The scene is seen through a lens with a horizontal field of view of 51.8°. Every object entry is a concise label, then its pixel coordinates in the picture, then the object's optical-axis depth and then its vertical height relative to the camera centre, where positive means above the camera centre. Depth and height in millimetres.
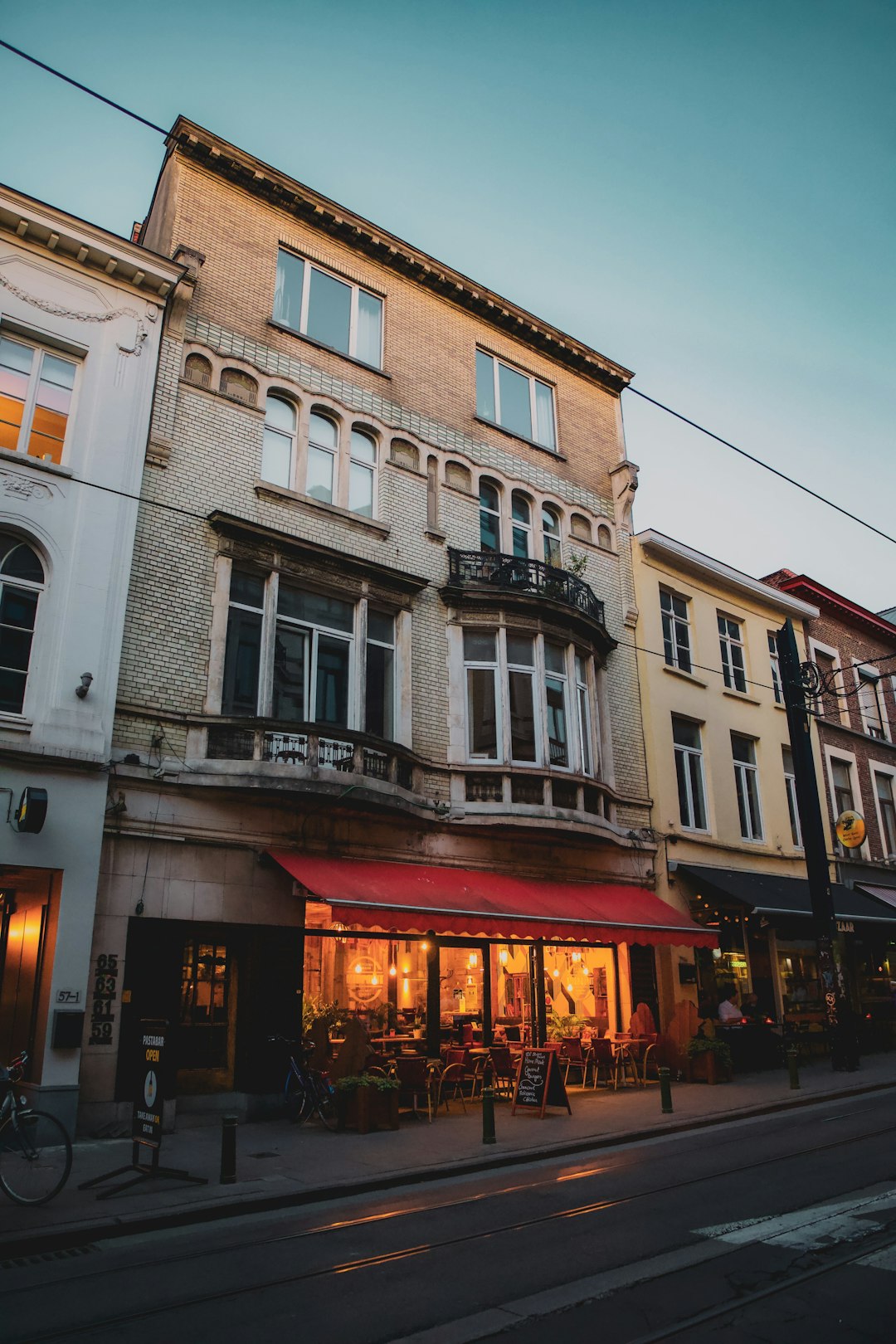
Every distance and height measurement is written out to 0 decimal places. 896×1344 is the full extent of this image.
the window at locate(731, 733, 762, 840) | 23672 +5046
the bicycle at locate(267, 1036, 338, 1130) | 13070 -1328
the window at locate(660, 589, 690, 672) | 23016 +8599
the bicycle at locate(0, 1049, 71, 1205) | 8344 -1363
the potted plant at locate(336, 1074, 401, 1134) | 12586 -1388
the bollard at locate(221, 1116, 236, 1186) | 9156 -1458
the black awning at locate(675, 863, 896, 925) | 20273 +2145
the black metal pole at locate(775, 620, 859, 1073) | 19078 +2833
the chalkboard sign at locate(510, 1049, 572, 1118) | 13742 -1284
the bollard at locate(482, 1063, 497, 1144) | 11391 -1441
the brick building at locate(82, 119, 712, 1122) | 13562 +5470
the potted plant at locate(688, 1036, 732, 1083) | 17641 -1248
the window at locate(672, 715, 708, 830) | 21938 +4941
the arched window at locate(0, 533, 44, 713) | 12406 +5058
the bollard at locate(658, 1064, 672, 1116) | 13570 -1415
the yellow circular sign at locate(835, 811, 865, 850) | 25156 +4157
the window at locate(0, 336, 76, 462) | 13555 +8479
